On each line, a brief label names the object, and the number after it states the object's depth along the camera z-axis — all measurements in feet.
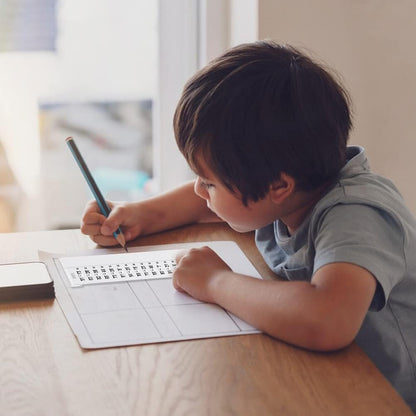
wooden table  2.88
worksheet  3.27
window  5.40
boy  3.29
